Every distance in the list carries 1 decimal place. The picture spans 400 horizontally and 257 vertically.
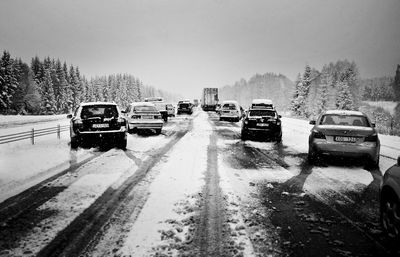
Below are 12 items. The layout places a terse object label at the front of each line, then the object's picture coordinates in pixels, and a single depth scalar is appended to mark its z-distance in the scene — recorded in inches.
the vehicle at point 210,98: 2247.5
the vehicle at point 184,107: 1775.3
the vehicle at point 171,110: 1510.8
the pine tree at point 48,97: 2472.9
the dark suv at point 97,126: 460.4
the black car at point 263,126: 587.0
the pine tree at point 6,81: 2066.9
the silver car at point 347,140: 327.0
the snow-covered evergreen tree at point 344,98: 2043.6
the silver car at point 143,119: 701.9
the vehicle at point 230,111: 1223.5
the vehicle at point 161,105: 1193.4
